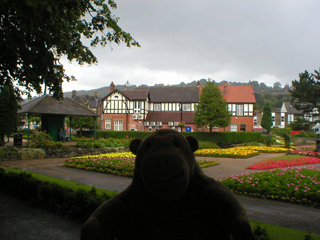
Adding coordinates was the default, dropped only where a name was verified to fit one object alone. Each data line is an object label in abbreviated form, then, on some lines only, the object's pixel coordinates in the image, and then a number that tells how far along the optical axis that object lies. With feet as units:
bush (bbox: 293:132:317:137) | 130.55
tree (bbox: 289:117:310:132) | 108.58
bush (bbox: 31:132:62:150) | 58.08
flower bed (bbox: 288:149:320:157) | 61.54
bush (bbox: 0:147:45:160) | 51.46
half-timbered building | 133.49
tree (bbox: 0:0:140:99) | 21.25
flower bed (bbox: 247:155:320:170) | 43.20
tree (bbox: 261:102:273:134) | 164.35
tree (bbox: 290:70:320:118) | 105.19
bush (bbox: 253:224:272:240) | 11.55
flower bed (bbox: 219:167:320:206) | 23.72
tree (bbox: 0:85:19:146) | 70.18
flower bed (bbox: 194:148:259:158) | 61.82
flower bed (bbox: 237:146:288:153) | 74.30
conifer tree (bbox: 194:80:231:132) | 95.40
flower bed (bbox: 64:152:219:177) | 38.43
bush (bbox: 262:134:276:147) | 88.92
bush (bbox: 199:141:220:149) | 81.68
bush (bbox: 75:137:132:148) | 66.69
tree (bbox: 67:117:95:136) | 117.70
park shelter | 70.38
